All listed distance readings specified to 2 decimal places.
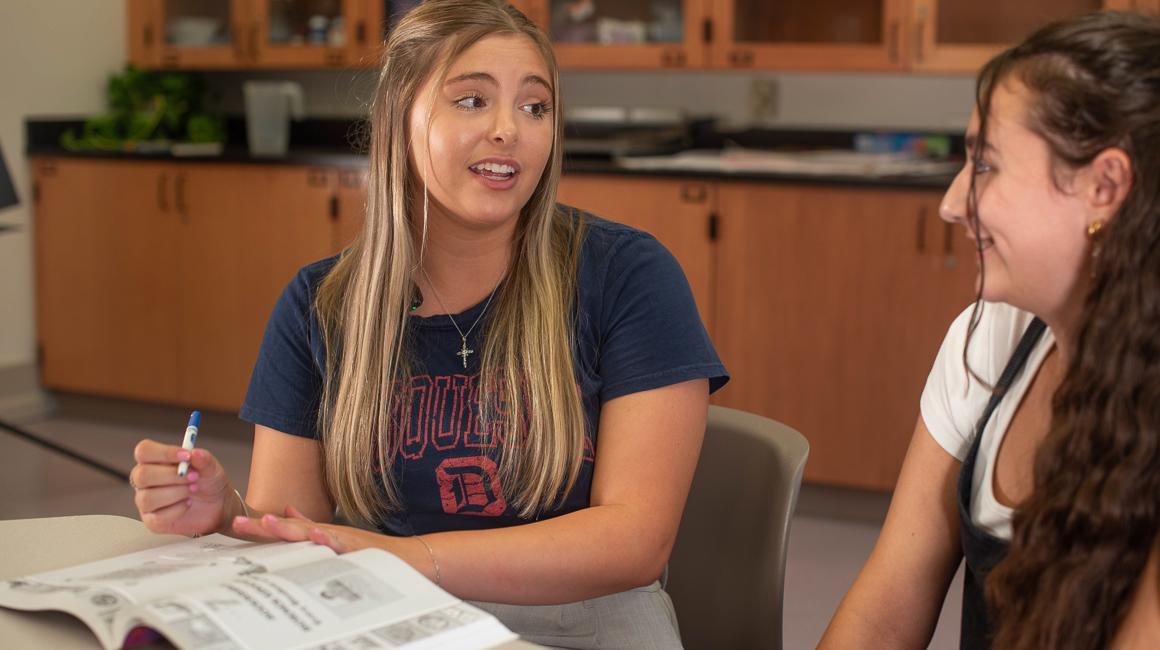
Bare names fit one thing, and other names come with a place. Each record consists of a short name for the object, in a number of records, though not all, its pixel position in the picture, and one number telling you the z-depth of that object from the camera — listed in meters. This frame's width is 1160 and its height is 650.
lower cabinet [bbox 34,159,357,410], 4.00
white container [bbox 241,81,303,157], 4.28
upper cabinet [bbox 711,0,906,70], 3.56
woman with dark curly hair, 1.00
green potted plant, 4.37
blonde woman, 1.43
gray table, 1.05
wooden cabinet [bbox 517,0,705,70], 3.76
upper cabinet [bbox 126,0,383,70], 4.19
